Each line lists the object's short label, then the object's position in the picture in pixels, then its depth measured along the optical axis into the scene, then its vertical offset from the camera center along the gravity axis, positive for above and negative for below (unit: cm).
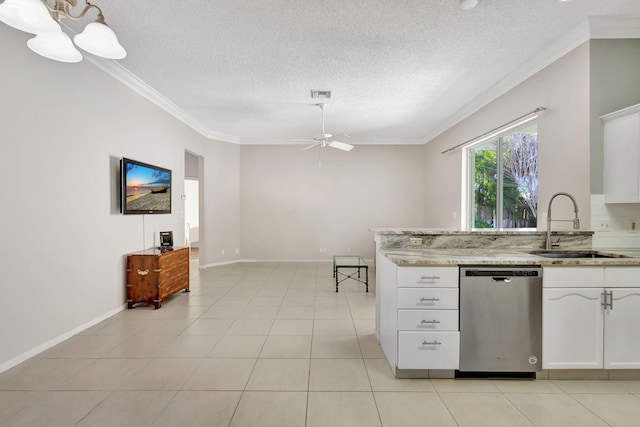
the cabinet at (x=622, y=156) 246 +49
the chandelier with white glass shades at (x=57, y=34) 128 +85
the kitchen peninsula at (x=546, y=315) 215 -74
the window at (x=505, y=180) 381 +48
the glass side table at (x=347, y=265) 476 -87
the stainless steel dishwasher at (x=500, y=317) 217 -76
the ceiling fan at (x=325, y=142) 475 +115
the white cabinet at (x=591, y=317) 214 -75
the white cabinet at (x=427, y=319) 219 -78
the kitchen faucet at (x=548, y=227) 257 -13
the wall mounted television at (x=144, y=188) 365 +33
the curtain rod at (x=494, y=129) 328 +116
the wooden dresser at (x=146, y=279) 381 -85
